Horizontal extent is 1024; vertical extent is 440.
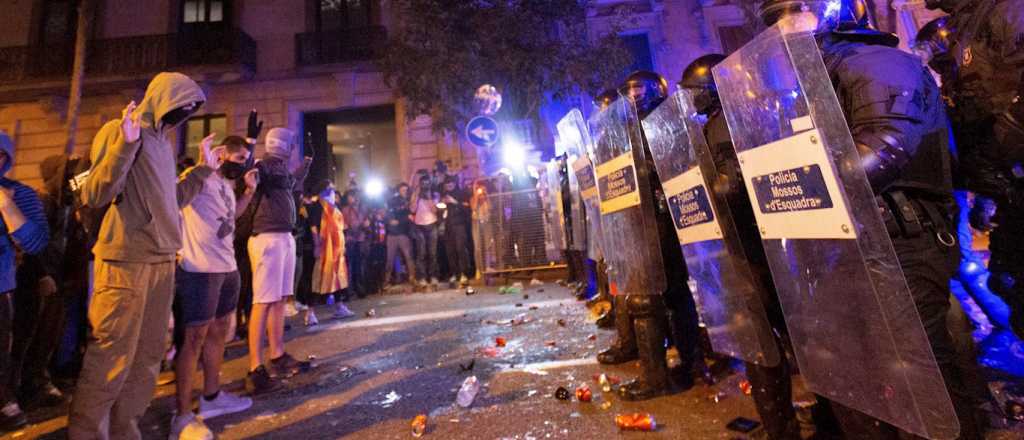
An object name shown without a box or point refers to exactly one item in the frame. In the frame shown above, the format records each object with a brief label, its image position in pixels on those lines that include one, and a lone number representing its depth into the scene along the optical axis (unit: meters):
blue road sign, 9.86
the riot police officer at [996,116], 2.12
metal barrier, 9.21
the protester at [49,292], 3.39
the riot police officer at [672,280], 2.73
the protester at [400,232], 10.27
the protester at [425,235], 10.30
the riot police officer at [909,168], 1.45
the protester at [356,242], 9.81
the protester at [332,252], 7.14
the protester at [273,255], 3.58
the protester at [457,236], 10.30
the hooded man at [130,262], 1.96
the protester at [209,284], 2.62
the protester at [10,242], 2.88
